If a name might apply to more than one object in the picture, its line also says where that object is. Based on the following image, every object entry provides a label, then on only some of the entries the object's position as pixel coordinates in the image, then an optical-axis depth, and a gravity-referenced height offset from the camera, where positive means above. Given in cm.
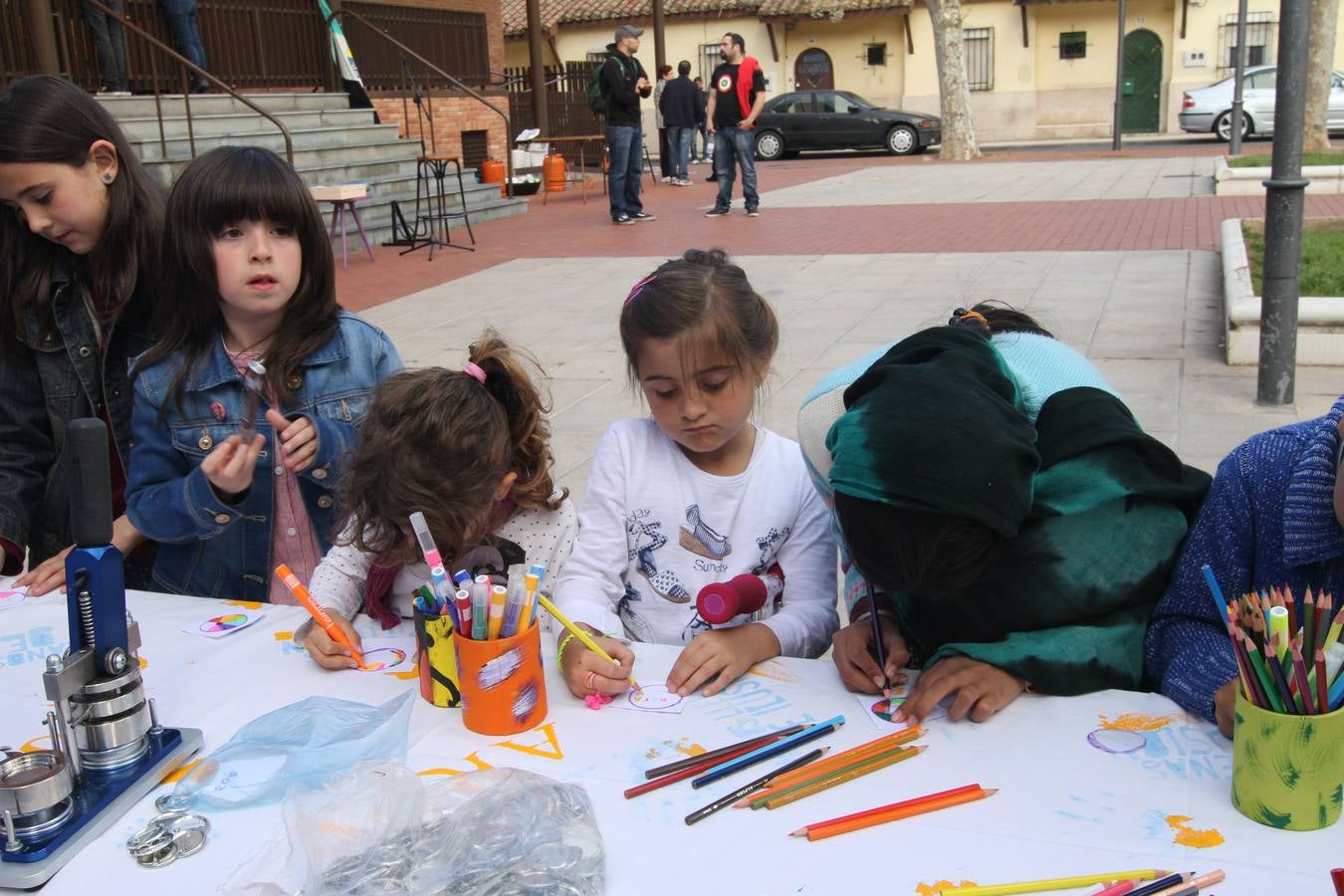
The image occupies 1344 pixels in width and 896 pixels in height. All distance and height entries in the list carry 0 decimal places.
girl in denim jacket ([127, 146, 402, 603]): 219 -39
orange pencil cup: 158 -69
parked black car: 2217 +34
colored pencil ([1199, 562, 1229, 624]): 135 -53
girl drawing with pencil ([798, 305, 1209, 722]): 140 -47
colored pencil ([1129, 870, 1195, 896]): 119 -75
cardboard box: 958 -18
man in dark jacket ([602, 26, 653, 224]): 1252 +25
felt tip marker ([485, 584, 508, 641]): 155 -58
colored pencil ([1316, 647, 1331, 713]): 123 -59
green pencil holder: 125 -68
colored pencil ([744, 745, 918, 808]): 140 -75
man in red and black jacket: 1258 +34
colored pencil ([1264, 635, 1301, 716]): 124 -58
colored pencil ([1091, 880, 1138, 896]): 120 -75
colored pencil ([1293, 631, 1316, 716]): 122 -57
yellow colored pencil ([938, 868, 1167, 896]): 122 -76
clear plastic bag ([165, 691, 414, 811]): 148 -73
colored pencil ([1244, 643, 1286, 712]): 126 -58
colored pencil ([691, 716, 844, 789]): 146 -75
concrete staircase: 1050 +29
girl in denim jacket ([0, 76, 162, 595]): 239 -25
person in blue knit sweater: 153 -56
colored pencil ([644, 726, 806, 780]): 148 -75
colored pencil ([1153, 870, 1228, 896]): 118 -75
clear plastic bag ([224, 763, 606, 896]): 122 -71
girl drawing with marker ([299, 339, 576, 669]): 189 -53
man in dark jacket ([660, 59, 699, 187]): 1571 +52
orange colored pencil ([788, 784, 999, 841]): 133 -75
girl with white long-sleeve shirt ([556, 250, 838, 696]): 204 -60
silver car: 2030 +30
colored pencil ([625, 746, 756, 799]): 144 -76
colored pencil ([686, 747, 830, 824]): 138 -75
